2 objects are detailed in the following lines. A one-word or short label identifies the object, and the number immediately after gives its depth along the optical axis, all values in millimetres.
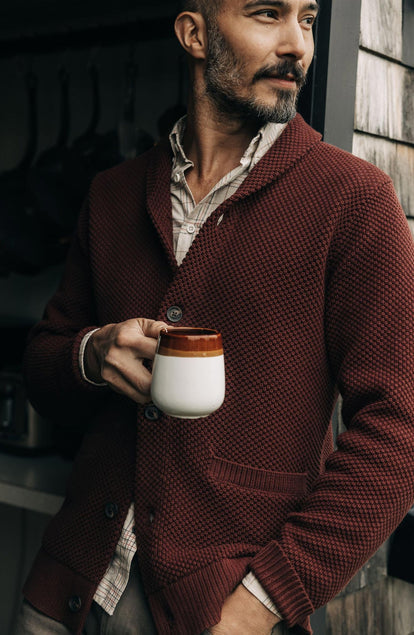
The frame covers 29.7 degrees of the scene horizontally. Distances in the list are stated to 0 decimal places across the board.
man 1166
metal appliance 2268
